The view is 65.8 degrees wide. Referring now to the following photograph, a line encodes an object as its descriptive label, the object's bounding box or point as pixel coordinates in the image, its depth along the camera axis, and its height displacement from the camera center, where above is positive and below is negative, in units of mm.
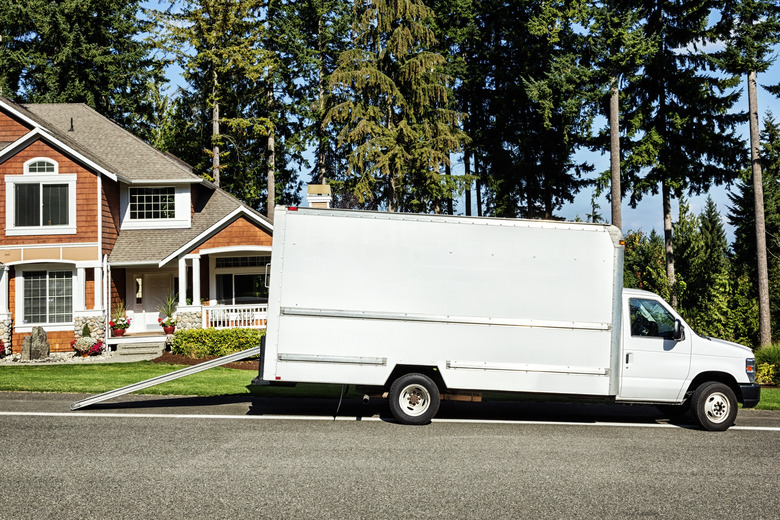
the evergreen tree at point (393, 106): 28469 +8078
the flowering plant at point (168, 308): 21708 -1362
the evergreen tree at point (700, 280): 19219 -440
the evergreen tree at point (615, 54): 23609 +8547
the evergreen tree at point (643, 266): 21812 +121
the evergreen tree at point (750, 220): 33219 +2918
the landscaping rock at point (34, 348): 19531 -2387
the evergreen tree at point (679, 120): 25812 +6445
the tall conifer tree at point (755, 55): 20414 +7740
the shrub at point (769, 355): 16391 -2420
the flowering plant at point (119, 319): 21672 -1671
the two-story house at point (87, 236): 21312 +1369
